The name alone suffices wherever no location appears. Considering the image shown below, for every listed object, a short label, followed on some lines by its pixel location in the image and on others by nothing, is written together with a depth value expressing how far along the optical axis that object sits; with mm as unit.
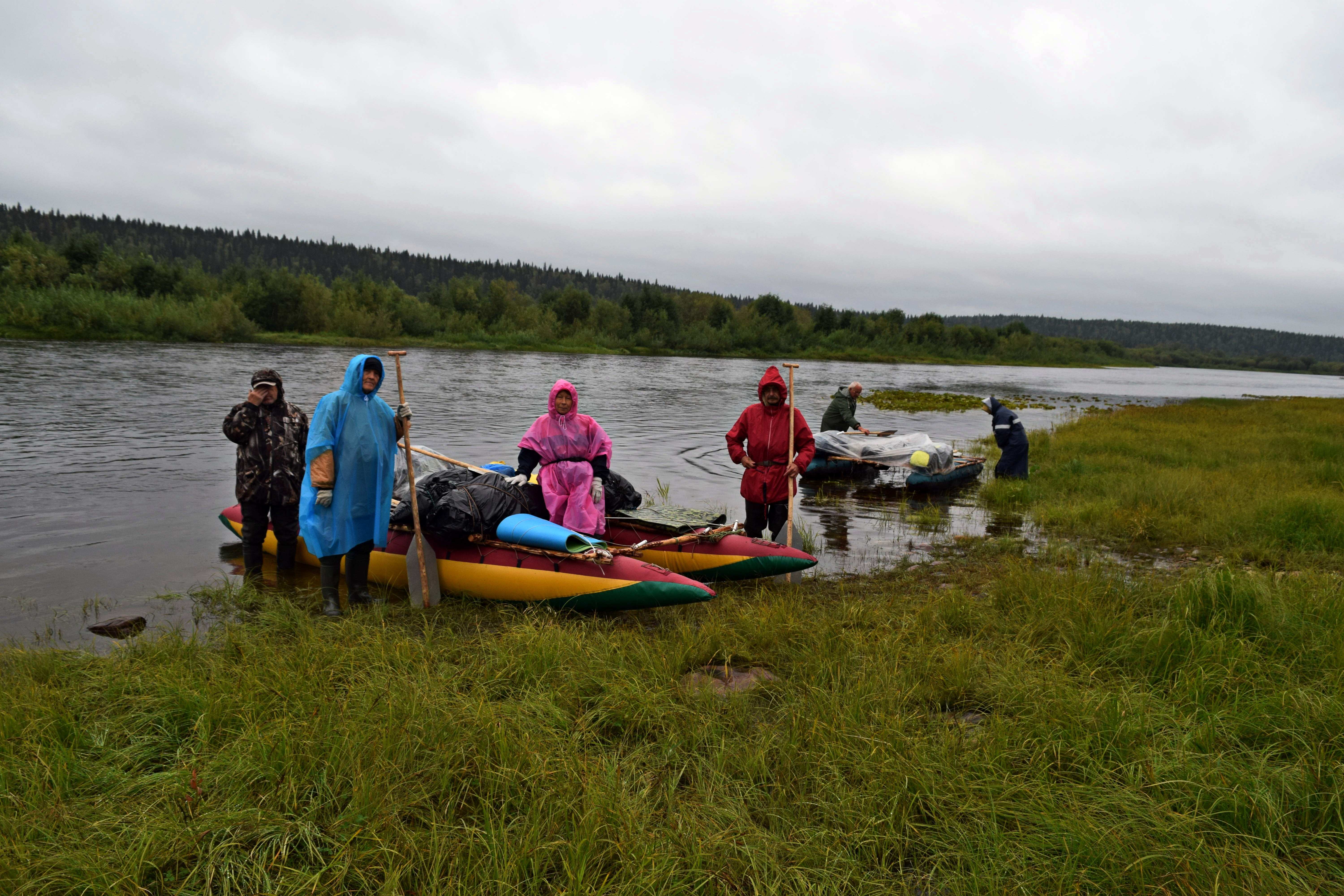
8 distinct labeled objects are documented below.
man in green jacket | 14570
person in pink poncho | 6820
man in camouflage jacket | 6625
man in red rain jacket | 7227
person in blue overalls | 12344
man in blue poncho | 5867
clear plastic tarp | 13250
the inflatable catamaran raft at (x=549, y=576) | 5824
